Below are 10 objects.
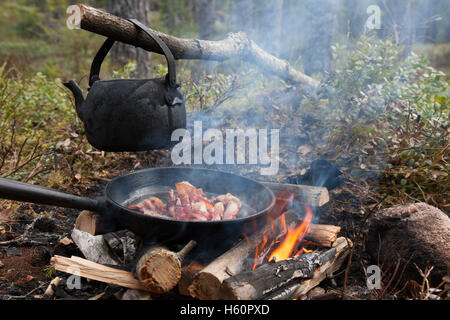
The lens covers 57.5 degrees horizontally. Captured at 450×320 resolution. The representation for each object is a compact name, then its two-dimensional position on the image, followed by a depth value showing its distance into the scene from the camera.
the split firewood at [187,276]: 0.68
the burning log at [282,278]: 0.64
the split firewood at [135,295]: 0.68
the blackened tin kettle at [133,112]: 0.69
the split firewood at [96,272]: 0.69
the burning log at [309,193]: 0.92
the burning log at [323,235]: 0.81
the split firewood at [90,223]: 0.75
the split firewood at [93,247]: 0.81
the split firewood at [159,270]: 0.65
